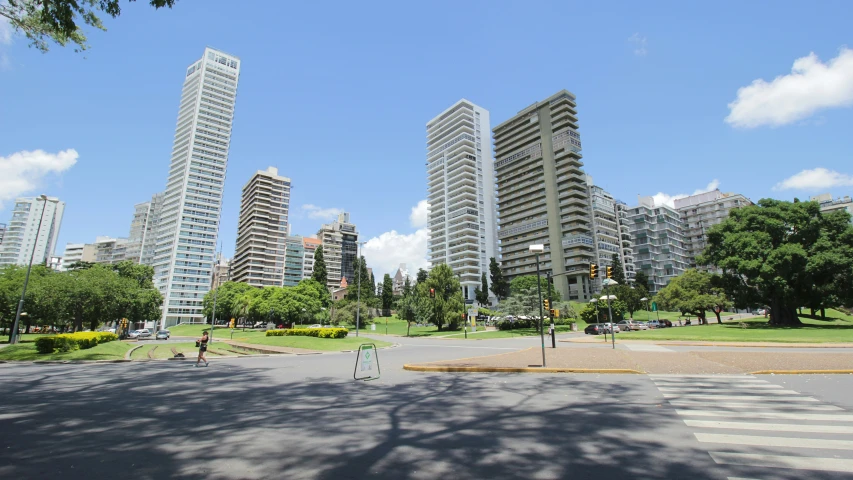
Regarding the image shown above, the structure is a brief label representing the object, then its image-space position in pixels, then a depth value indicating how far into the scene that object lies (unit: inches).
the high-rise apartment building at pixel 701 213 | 5137.8
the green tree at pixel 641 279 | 3972.2
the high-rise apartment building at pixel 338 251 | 6525.1
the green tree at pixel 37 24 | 455.8
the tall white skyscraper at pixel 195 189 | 4372.5
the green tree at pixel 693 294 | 2100.1
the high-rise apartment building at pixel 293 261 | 5895.7
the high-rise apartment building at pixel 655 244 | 4621.1
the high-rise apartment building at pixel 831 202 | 5290.4
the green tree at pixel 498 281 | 4099.4
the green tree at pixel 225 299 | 3622.0
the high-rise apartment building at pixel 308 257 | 6363.2
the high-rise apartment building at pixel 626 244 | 4623.5
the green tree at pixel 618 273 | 3618.1
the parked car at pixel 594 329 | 1721.2
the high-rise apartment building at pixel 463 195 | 4557.1
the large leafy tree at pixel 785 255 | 1425.9
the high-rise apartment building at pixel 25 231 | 6825.8
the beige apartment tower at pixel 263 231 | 5442.9
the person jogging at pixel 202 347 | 693.3
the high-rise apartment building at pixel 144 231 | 5625.0
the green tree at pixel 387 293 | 4352.9
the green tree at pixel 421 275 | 4731.3
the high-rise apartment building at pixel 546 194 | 3966.5
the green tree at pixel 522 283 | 3485.5
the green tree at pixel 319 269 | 3599.9
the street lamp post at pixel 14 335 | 1103.0
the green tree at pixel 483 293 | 4237.2
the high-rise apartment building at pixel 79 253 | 6653.5
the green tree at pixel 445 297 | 2034.9
